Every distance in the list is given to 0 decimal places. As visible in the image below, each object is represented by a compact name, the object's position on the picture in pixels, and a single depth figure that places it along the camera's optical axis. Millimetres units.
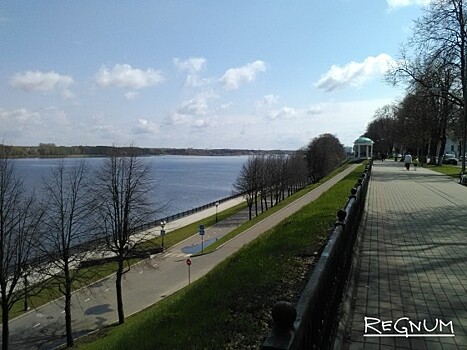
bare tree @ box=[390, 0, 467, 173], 30000
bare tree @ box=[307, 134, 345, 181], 86188
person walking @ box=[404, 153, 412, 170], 40159
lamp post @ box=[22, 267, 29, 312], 17959
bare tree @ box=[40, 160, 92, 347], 18078
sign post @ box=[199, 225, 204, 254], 31117
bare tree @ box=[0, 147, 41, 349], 17656
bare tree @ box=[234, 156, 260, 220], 56125
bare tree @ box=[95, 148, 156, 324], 24094
